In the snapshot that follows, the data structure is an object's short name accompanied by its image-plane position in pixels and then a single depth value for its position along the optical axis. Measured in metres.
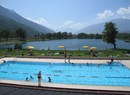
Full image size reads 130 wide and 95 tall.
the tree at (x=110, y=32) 26.61
